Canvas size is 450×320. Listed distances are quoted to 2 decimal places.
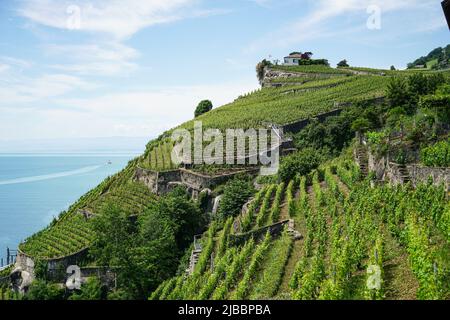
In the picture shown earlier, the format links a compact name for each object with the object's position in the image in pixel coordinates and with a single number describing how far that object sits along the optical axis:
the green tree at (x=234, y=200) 30.92
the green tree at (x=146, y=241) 27.41
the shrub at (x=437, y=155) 19.27
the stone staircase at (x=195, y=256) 24.53
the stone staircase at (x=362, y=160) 25.36
